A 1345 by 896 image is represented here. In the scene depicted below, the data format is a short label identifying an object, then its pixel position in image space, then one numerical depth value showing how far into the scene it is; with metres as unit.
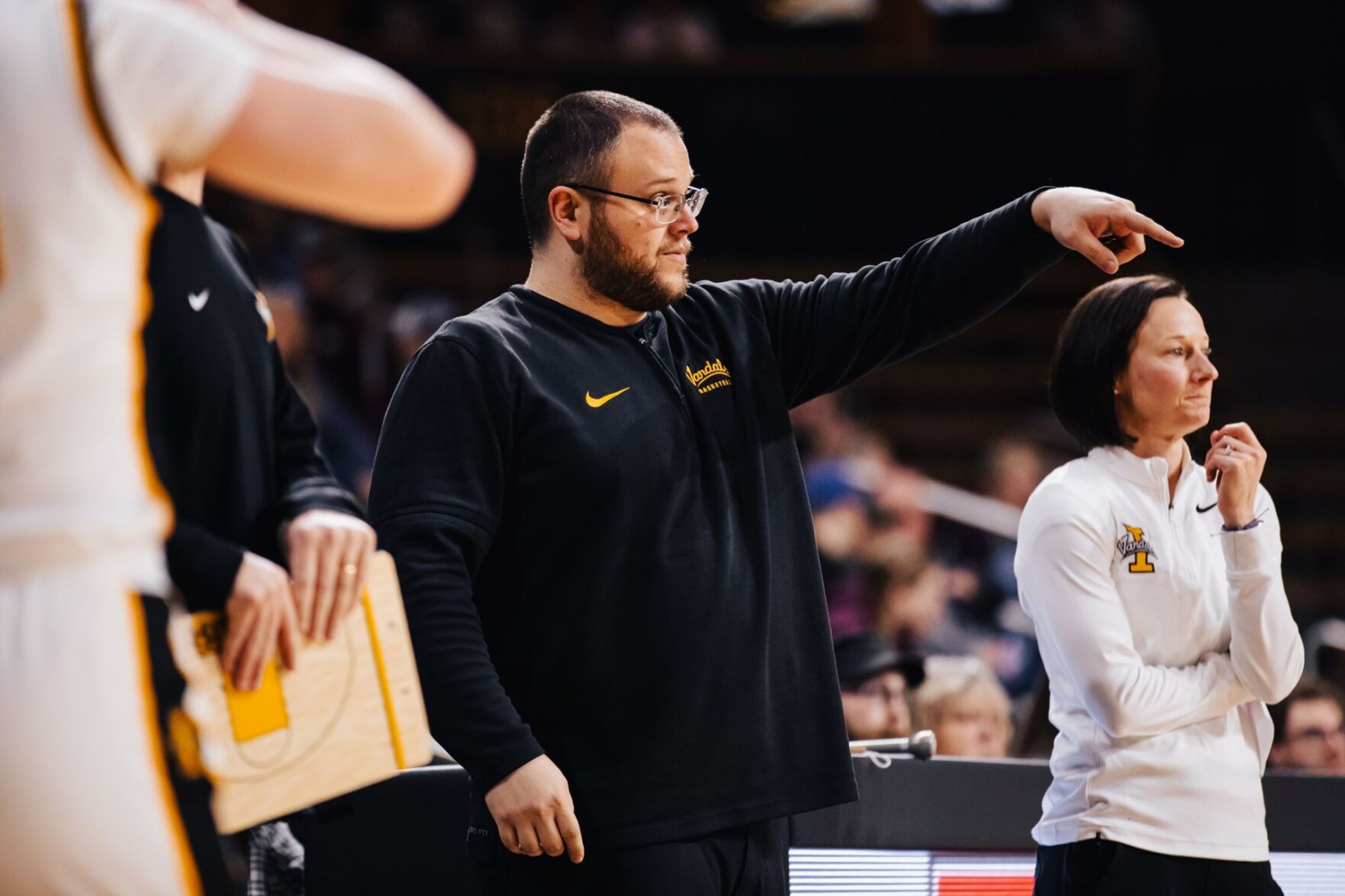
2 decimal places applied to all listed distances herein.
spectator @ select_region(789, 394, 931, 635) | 12.95
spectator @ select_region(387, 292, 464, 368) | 17.28
